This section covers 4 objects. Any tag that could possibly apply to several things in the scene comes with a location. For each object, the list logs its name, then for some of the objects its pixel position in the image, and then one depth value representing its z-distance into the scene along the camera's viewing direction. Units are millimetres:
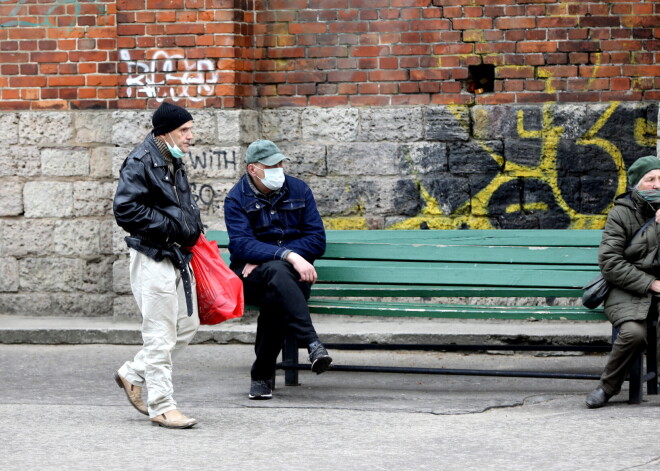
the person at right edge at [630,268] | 12711
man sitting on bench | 13250
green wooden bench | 13914
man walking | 11898
